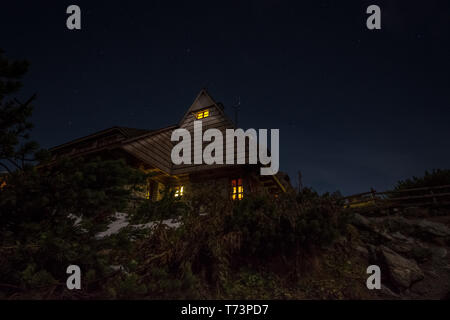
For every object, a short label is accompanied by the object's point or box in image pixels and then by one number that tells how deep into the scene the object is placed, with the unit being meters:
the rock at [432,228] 7.95
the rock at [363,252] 6.53
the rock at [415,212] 11.02
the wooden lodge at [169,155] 11.88
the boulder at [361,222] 8.22
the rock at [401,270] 5.48
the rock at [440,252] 6.96
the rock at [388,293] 5.16
